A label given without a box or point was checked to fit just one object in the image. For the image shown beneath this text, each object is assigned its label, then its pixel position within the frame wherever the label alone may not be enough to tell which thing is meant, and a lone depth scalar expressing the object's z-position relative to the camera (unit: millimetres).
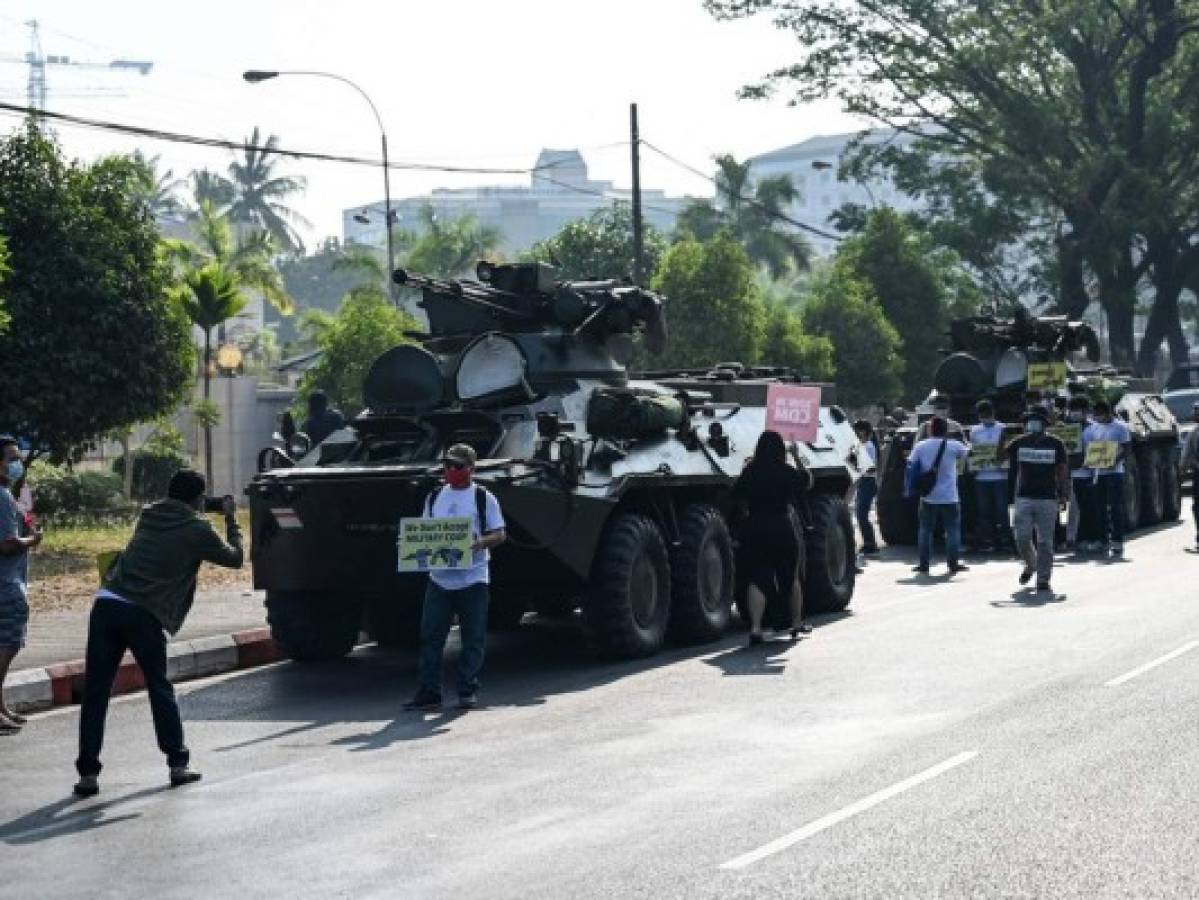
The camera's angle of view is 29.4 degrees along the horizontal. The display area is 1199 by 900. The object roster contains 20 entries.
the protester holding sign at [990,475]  25156
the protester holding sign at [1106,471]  25375
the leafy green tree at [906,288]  51375
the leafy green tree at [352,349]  38969
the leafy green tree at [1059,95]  49438
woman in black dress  17125
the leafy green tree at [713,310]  43219
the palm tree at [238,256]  52453
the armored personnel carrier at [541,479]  15883
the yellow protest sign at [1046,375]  27922
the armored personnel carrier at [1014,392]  27547
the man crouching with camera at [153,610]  11570
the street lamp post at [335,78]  35094
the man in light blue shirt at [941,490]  23734
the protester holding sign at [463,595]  14344
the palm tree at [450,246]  76938
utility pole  39438
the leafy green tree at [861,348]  47875
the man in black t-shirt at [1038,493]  20922
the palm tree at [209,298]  39562
